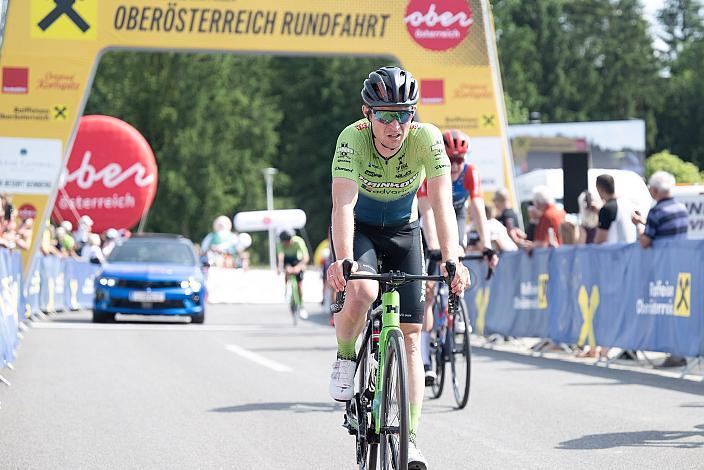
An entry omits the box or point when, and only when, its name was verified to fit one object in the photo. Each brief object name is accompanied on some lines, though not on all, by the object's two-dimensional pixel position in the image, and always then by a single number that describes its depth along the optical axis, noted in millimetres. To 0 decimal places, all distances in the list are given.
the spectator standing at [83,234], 32844
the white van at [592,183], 27500
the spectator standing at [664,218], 14305
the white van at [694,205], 23297
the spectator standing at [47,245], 25312
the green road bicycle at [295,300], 25250
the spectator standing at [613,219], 16031
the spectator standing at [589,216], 17453
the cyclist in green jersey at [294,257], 25984
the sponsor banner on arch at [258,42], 26719
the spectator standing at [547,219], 18234
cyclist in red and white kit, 10984
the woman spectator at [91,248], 30891
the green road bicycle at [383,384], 6062
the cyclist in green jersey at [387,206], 6527
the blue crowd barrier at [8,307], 13492
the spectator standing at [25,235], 21002
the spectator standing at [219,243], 35125
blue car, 23019
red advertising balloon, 38750
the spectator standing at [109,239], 33341
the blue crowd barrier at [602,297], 13609
